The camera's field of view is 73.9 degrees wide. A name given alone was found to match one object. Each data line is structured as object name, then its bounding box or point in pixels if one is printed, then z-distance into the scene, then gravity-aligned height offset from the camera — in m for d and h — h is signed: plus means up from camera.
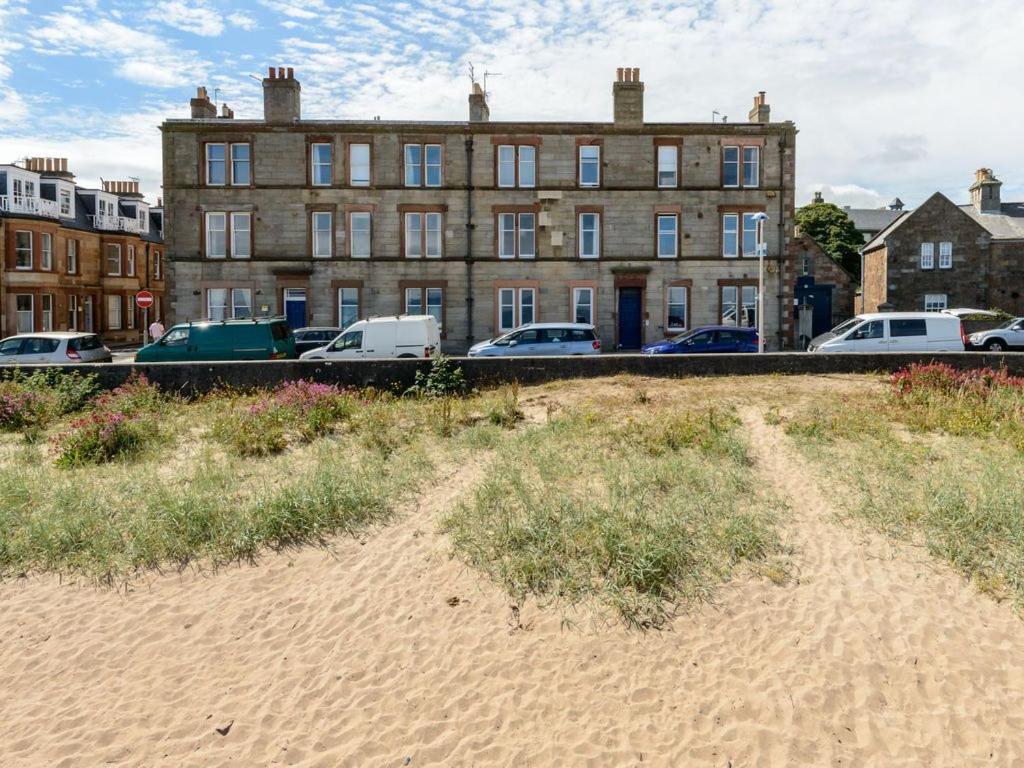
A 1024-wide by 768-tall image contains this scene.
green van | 20.27 +0.28
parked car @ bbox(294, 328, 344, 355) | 23.70 +0.51
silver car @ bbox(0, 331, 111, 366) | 20.34 +0.09
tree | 49.38 +8.92
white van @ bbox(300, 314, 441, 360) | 20.16 +0.34
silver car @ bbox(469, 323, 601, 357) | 21.55 +0.34
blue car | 22.50 +0.39
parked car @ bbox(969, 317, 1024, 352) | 26.77 +0.59
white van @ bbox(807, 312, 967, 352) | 19.78 +0.52
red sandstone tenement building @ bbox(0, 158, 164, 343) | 34.47 +5.66
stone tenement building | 30.61 +6.04
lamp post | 21.75 +1.85
